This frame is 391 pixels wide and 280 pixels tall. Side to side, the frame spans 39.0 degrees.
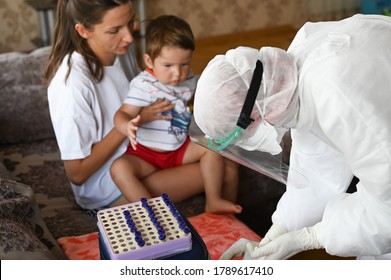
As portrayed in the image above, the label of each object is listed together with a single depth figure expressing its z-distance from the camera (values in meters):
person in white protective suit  1.04
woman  1.72
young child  1.72
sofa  1.65
